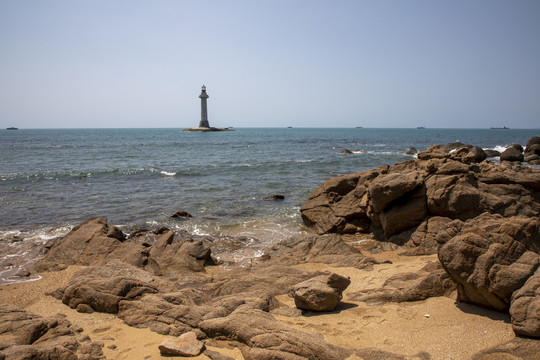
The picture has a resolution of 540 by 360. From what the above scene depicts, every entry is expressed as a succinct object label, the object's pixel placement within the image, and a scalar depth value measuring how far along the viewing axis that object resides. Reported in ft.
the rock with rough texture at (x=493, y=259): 17.49
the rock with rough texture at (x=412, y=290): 21.06
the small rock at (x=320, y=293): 20.34
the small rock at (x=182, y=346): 15.93
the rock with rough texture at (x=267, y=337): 15.31
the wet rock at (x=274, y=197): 61.00
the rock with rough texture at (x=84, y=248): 31.96
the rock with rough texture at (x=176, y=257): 30.76
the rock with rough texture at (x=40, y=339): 14.83
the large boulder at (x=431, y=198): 35.55
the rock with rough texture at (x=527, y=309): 15.19
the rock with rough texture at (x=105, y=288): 21.52
